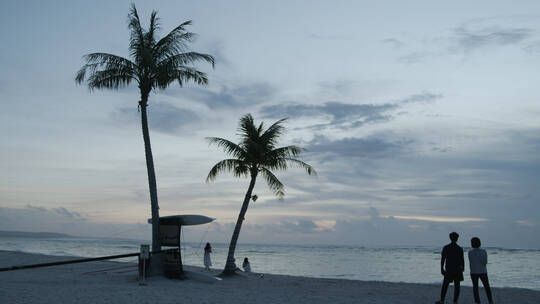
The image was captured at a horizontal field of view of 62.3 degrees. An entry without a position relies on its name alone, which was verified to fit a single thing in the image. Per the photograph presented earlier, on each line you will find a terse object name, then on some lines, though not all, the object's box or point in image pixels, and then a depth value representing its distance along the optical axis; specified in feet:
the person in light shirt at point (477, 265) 34.53
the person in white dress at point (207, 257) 80.84
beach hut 54.49
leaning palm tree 71.05
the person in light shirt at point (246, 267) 82.12
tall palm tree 56.90
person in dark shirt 35.04
